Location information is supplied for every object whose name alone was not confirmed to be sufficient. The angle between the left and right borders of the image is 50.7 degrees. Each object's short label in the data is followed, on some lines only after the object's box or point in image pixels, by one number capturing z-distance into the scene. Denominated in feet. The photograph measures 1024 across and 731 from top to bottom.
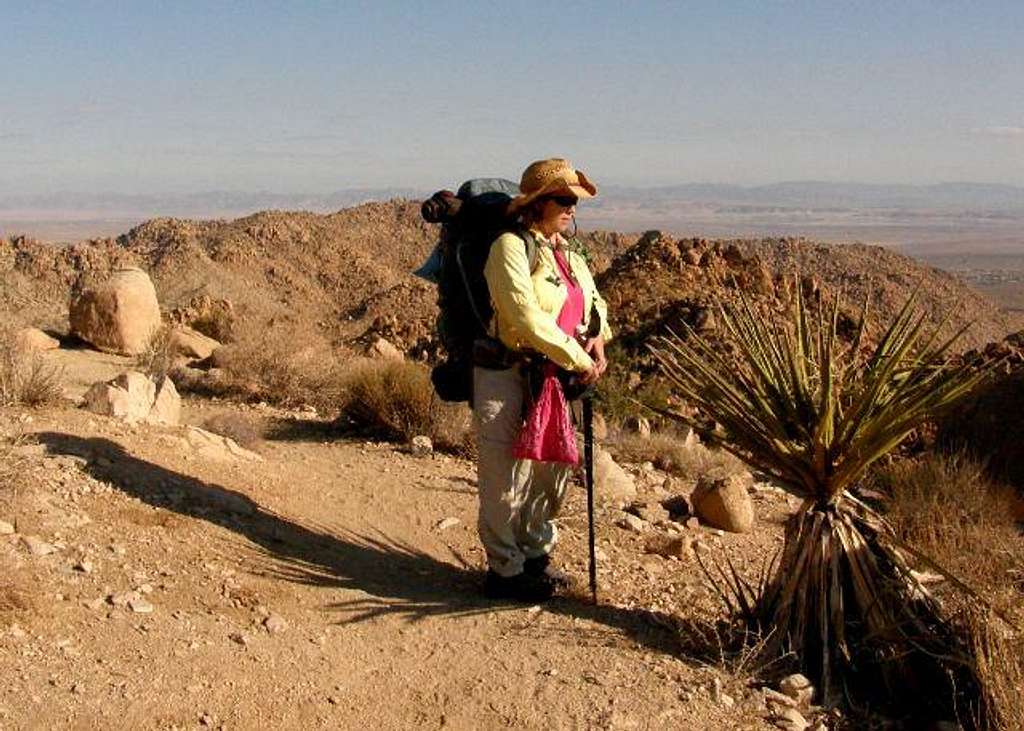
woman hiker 14.47
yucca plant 13.89
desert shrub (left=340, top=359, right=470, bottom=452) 26.32
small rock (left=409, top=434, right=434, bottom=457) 25.55
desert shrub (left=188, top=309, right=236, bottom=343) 50.14
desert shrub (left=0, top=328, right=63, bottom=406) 22.31
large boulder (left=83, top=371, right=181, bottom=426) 22.84
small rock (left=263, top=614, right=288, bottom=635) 14.17
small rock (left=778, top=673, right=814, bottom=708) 13.53
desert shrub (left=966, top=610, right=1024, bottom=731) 11.88
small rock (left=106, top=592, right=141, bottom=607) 14.11
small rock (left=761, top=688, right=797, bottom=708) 13.43
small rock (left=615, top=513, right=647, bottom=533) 21.20
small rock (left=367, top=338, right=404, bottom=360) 45.32
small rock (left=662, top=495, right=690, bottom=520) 23.09
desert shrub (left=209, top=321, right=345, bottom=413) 31.30
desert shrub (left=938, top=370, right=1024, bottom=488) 29.43
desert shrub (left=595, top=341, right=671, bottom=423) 33.58
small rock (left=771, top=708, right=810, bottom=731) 12.97
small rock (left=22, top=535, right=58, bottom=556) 14.97
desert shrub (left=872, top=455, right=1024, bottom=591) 17.08
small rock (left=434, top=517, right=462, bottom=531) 20.18
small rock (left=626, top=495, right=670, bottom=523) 22.26
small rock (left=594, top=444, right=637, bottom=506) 23.61
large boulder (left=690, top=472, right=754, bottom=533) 22.49
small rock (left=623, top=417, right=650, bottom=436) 32.42
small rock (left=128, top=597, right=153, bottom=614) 14.01
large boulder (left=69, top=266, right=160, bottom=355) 42.29
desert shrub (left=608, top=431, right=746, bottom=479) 27.78
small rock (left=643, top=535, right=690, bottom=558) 19.89
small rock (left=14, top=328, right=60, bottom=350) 38.50
